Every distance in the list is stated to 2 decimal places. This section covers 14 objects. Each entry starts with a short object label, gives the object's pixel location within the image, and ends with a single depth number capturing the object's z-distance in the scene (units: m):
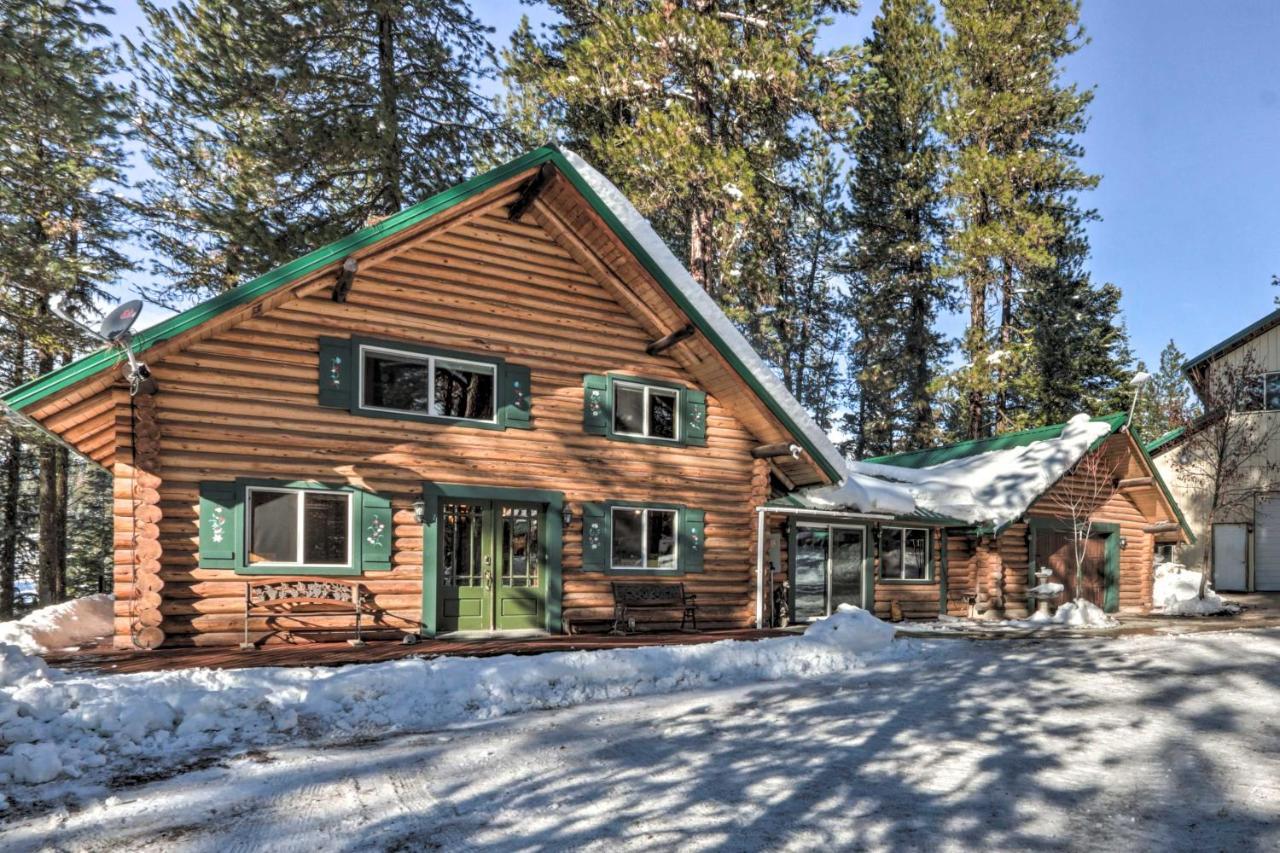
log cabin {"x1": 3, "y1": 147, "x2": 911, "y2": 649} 10.46
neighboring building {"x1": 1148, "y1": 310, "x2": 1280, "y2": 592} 24.72
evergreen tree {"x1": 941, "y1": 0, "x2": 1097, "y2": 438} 25.86
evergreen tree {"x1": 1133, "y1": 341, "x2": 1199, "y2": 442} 42.88
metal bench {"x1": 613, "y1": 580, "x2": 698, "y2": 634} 13.31
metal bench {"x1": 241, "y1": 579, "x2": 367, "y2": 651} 10.70
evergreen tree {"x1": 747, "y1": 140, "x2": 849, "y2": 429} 23.00
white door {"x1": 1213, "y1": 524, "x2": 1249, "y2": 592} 25.36
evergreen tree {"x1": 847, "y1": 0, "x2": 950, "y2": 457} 28.48
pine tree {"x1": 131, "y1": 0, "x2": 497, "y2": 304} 16.78
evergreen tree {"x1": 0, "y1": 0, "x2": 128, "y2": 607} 11.04
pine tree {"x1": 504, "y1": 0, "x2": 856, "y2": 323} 17.95
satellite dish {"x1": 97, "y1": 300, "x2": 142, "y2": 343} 8.78
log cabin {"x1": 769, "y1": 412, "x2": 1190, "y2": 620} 17.66
